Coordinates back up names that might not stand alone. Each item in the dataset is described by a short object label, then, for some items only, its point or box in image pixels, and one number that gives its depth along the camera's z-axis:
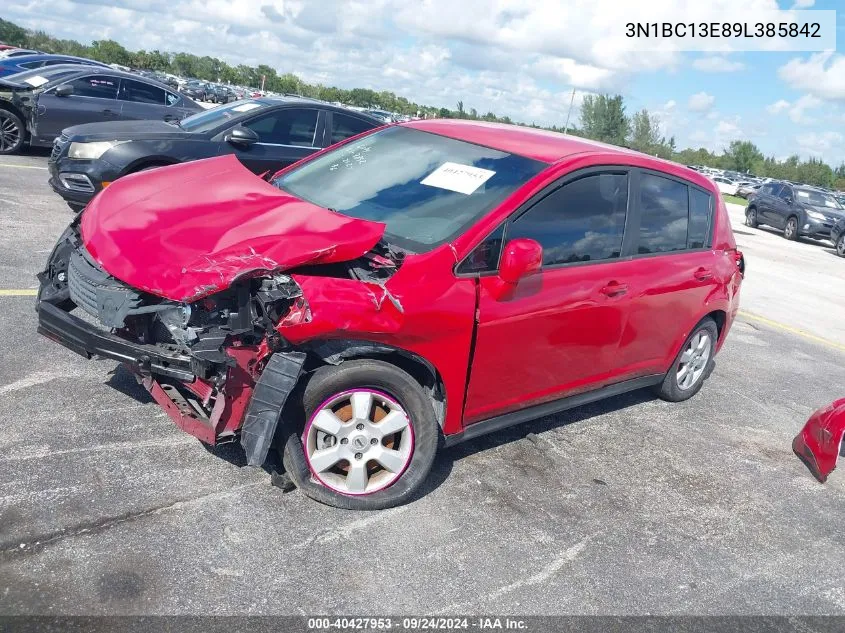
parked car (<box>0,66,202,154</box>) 12.73
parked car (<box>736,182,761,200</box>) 45.97
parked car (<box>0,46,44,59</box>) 23.82
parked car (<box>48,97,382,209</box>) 8.43
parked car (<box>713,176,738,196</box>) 52.53
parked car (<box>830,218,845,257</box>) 20.33
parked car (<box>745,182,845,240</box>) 21.45
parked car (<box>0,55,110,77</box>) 18.63
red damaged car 3.34
